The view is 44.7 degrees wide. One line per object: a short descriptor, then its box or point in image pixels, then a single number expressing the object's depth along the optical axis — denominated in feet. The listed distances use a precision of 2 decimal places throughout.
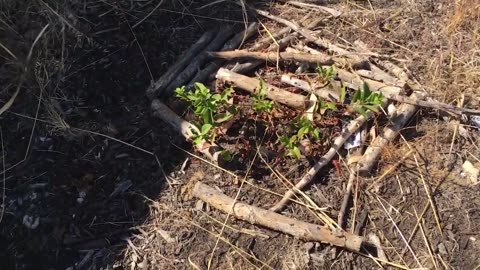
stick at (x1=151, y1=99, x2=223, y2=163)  10.28
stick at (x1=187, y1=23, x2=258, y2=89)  11.44
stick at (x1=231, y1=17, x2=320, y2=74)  11.45
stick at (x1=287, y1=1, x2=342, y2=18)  12.49
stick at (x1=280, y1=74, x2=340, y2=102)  10.73
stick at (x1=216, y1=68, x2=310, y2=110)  10.65
